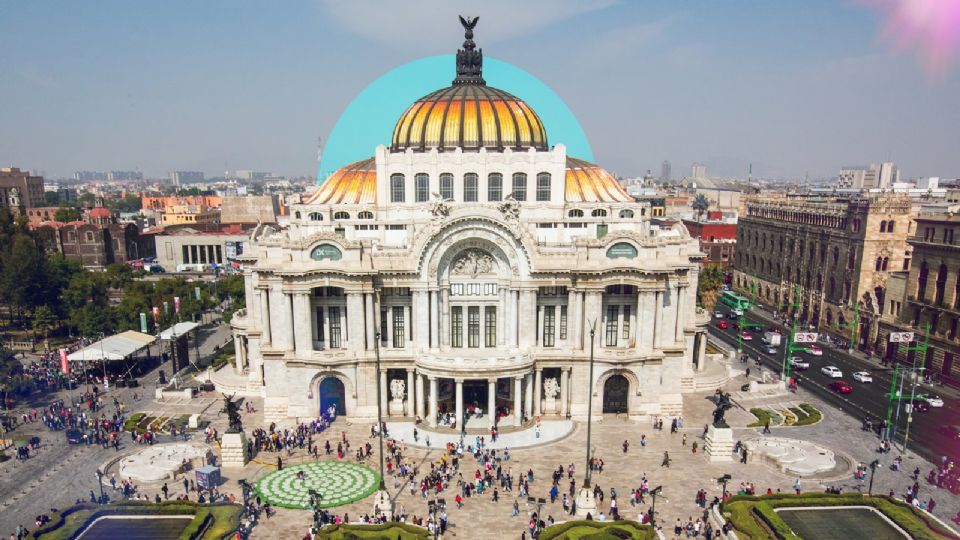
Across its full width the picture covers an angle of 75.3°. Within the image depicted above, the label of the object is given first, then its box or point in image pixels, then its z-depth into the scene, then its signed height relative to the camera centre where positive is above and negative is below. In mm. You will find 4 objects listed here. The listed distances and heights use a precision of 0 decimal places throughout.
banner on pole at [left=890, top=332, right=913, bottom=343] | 61688 -14274
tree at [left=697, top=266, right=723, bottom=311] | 88300 -13451
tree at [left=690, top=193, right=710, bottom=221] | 176425 -3665
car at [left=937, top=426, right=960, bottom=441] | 52500 -20221
